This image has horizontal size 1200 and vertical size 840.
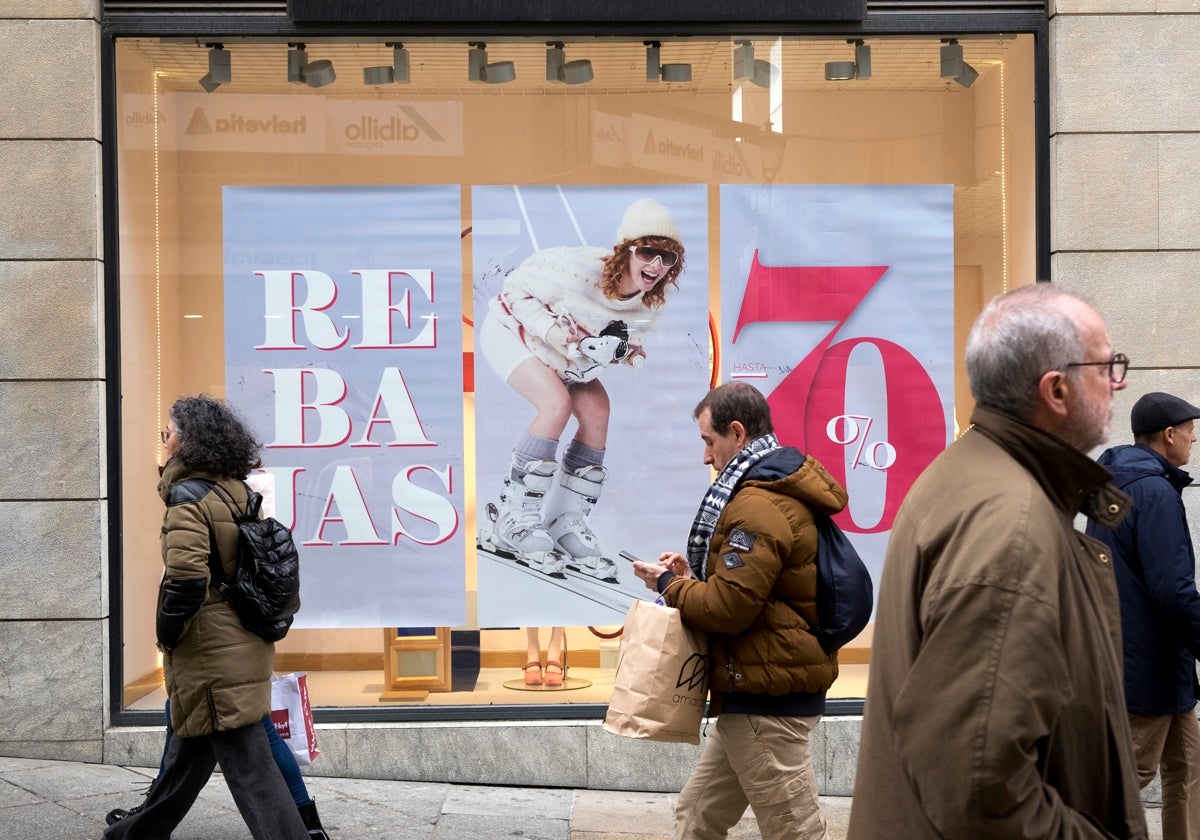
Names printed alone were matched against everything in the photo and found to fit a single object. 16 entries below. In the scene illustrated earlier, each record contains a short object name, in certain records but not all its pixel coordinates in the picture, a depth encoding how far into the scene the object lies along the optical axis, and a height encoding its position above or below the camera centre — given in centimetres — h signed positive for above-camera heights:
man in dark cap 473 -75
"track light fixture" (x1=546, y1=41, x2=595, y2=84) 704 +186
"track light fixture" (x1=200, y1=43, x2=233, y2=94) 700 +187
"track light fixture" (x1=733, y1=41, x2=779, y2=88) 707 +186
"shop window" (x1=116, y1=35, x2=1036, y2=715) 694 +60
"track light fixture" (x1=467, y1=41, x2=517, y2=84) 705 +186
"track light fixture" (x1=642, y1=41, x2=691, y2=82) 704 +185
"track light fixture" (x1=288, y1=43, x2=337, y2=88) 704 +187
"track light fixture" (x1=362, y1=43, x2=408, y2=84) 705 +185
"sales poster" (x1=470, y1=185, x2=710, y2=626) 696 -1
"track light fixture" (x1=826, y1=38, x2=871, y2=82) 709 +186
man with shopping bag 407 -68
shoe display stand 695 -151
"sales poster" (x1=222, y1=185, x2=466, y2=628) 692 +13
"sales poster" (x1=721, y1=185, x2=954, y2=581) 702 +37
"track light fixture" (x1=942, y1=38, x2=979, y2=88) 710 +185
